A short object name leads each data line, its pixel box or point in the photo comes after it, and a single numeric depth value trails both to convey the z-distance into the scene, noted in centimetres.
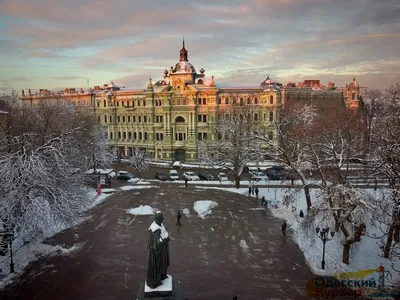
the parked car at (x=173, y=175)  4300
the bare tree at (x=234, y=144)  3750
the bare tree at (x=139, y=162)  4381
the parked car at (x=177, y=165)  5161
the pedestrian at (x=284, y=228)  2293
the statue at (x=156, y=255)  1142
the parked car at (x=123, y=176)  4291
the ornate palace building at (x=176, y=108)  5181
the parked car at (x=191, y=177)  4226
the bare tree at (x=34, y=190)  1814
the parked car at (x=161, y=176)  4306
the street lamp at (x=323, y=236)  1775
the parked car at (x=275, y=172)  4253
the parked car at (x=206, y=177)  4262
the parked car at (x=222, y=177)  4161
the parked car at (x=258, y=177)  4071
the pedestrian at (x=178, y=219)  2505
